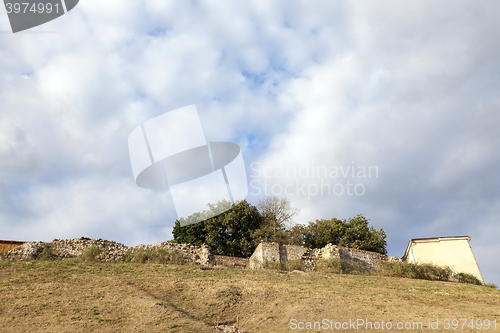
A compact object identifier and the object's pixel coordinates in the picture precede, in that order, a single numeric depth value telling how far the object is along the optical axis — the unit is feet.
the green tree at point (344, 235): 89.61
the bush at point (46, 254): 53.37
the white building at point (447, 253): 63.64
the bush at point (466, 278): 58.03
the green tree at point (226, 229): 82.94
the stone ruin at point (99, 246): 53.01
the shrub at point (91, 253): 52.80
